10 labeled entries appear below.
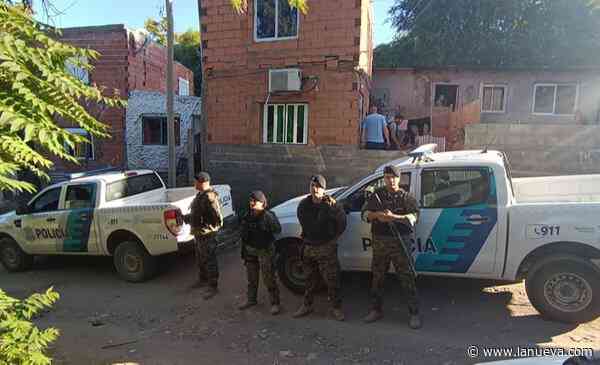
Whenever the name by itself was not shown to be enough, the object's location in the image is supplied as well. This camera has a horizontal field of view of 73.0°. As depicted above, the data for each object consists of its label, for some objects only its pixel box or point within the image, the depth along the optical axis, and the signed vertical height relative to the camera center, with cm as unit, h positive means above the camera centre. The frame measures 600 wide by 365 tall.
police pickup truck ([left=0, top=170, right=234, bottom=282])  599 -138
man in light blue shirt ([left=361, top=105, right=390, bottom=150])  906 +24
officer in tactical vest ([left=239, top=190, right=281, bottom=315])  489 -122
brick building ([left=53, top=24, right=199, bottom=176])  1444 +166
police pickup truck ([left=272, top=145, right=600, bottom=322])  413 -93
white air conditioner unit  929 +140
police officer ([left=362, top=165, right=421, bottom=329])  429 -91
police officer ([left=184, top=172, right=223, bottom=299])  557 -120
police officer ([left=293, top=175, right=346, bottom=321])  452 -104
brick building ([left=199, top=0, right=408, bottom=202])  910 +113
